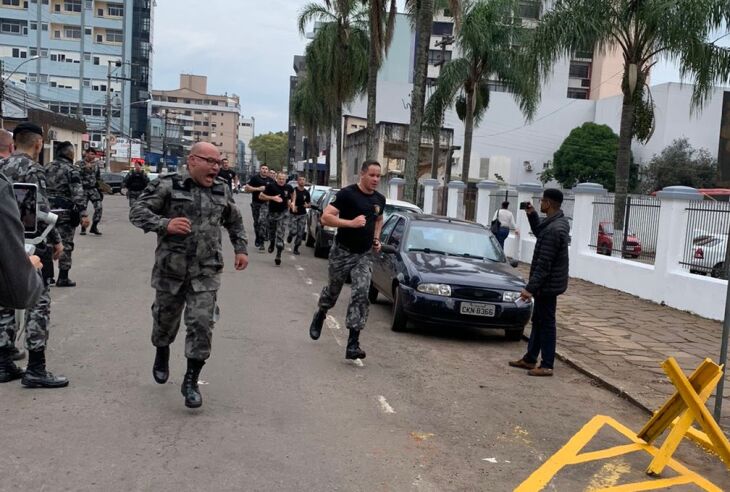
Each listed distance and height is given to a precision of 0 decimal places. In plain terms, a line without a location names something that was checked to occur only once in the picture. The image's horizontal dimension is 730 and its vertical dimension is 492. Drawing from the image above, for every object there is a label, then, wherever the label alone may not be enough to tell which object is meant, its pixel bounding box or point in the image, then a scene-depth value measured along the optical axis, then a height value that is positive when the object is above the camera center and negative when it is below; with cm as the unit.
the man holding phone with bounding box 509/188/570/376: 708 -75
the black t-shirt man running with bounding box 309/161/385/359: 696 -57
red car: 1422 -85
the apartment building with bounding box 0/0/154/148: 7419 +1286
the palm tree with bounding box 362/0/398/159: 2269 +520
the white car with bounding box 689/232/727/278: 1177 -80
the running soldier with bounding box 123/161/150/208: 1761 -13
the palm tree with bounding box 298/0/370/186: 3238 +644
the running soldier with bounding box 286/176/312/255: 1600 -62
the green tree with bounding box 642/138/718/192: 5016 +267
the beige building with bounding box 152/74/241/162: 14712 +1422
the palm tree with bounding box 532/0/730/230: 1543 +383
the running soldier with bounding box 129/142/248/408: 521 -53
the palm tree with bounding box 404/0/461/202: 1923 +286
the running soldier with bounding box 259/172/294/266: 1507 -45
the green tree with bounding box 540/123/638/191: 5334 +327
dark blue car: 841 -106
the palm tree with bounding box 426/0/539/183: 2527 +490
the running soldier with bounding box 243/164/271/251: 1602 -55
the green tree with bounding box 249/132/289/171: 14575 +689
